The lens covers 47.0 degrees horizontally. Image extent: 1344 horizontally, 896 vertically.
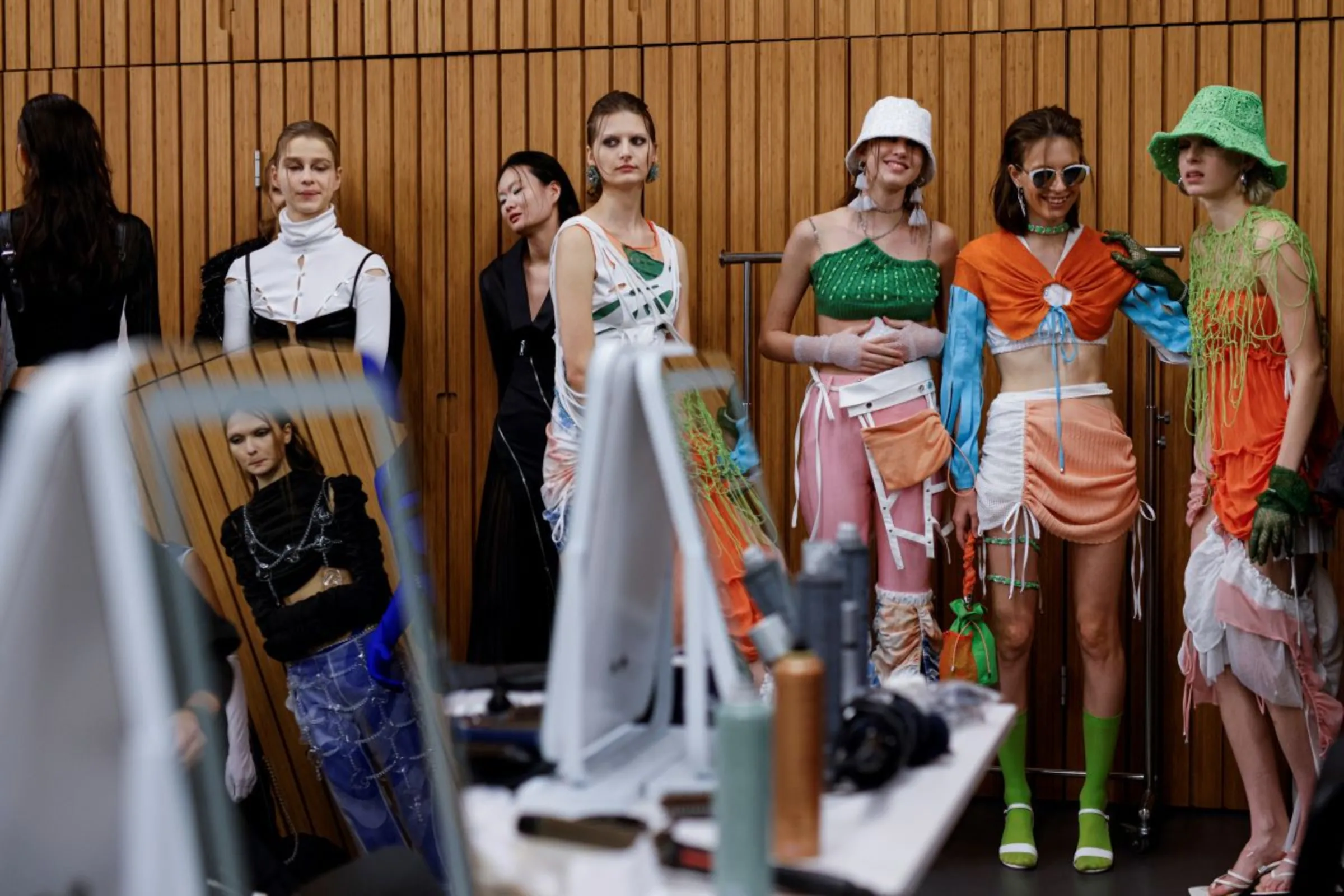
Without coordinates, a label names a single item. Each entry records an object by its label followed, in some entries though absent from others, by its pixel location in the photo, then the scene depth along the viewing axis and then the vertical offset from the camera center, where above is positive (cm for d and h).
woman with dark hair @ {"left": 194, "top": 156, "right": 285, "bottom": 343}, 488 +50
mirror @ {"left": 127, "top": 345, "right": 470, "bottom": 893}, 122 -16
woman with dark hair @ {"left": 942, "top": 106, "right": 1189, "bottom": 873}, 392 +6
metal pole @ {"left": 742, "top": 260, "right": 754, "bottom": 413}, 448 +33
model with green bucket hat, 360 -9
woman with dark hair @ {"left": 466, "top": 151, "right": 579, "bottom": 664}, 434 +24
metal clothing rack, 414 -33
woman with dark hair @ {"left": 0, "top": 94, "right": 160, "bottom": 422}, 393 +46
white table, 152 -43
